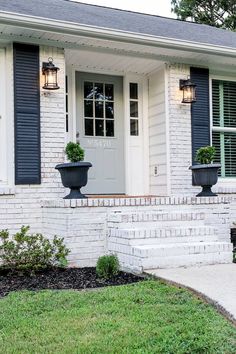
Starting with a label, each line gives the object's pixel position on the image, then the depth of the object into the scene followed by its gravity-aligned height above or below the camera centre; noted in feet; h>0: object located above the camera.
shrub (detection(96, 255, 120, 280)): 17.44 -3.06
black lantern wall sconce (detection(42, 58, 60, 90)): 21.66 +4.96
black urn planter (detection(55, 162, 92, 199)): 20.13 +0.36
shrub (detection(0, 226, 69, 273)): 18.78 -2.75
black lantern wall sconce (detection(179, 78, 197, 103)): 24.82 +4.86
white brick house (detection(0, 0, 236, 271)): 19.95 +2.85
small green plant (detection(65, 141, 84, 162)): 20.80 +1.43
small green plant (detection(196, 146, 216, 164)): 24.02 +1.48
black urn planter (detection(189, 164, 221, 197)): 23.17 +0.31
